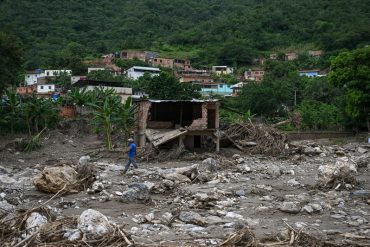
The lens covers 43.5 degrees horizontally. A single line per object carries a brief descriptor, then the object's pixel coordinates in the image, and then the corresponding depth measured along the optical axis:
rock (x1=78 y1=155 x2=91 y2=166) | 17.33
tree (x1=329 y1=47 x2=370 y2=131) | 29.23
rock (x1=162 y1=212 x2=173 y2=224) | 9.10
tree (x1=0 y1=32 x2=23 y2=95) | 26.98
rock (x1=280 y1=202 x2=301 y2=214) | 9.96
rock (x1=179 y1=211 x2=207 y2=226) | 9.02
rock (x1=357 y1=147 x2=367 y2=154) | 23.29
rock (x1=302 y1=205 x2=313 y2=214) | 9.98
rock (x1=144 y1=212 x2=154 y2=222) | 9.18
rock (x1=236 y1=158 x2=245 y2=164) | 18.62
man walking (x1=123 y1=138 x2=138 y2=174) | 14.86
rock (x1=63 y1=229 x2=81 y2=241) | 7.42
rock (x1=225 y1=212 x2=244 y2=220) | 9.63
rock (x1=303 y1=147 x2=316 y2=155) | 21.52
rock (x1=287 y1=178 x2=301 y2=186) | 13.52
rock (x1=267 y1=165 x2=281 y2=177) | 15.48
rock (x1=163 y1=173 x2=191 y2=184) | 13.40
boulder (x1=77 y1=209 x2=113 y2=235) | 7.64
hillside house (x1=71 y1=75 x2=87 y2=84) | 53.97
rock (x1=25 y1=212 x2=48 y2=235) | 7.87
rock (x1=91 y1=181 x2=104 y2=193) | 11.86
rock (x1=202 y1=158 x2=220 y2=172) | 16.51
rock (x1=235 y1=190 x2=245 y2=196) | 11.90
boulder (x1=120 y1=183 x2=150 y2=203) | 10.78
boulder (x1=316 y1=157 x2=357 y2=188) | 12.64
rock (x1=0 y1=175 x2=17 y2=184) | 13.49
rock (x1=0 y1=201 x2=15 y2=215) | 9.33
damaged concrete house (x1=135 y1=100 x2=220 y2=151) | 20.70
